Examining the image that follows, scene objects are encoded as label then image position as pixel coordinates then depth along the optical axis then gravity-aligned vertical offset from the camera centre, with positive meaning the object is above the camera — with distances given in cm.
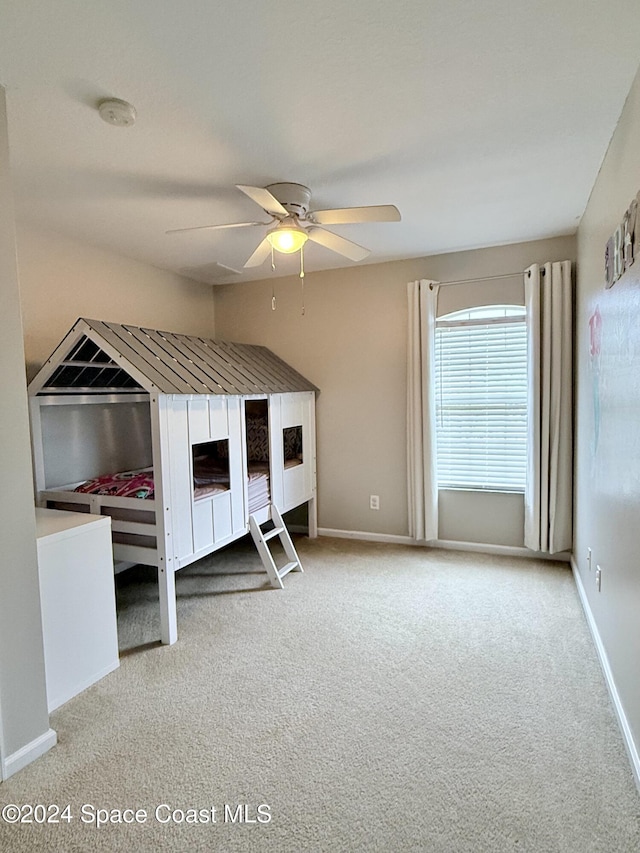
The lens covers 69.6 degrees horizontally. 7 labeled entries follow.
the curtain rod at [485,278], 371 +95
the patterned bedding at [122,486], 276 -52
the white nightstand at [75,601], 211 -95
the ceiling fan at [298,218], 224 +93
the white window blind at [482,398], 379 -4
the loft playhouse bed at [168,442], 265 -30
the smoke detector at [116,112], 177 +114
